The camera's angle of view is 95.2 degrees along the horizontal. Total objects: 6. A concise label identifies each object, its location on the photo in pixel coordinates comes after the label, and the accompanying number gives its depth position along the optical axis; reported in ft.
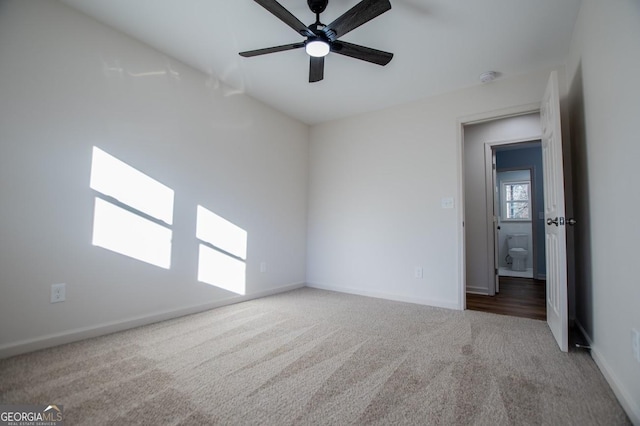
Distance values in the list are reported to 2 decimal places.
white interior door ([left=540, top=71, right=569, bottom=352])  6.49
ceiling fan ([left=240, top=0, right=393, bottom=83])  5.62
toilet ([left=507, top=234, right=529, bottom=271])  18.86
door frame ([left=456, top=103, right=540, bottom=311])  9.70
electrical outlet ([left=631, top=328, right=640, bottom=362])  4.08
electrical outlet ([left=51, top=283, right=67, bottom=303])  6.43
